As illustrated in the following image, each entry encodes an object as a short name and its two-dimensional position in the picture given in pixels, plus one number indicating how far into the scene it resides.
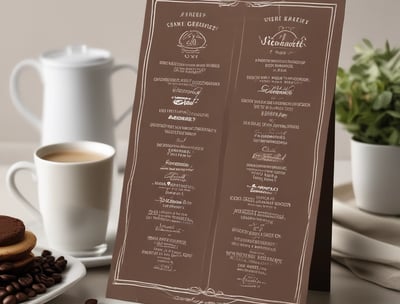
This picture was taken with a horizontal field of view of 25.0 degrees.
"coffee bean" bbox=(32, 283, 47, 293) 1.00
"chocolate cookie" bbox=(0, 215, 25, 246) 1.02
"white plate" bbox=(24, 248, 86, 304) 0.99
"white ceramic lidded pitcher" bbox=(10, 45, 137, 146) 1.44
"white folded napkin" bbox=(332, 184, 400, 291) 1.08
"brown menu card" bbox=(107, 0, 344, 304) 0.97
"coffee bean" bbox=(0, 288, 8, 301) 0.98
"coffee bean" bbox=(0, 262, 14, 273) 1.00
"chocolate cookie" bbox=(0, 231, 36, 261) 1.01
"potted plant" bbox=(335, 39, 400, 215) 1.20
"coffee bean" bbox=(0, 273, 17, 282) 1.00
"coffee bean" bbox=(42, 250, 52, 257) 1.10
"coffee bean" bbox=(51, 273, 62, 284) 1.03
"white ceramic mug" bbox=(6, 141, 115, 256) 1.13
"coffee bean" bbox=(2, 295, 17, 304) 0.97
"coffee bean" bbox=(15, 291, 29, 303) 0.98
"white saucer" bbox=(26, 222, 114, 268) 1.12
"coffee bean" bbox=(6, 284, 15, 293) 0.98
